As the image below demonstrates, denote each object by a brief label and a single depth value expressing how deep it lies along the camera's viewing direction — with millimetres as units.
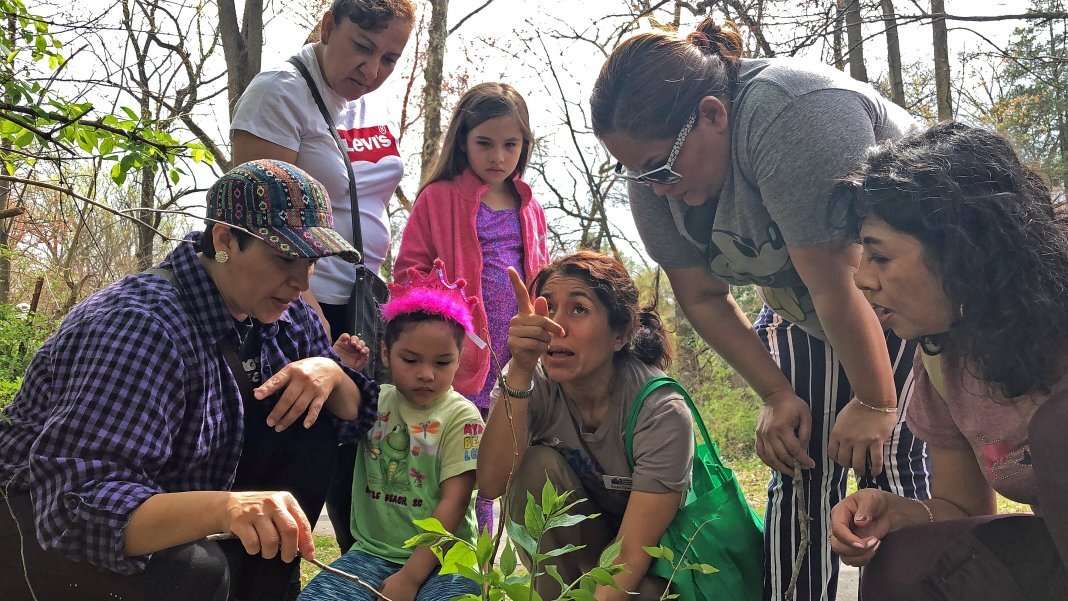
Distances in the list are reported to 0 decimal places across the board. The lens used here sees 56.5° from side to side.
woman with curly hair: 1757
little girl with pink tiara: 2635
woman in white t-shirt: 2865
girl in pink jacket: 3377
